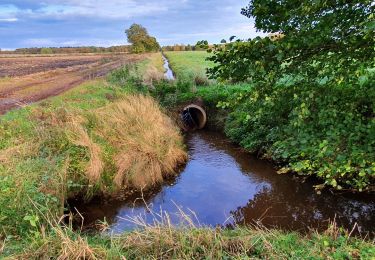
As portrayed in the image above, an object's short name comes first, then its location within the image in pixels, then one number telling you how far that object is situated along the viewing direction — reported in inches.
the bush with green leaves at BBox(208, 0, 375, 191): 203.5
